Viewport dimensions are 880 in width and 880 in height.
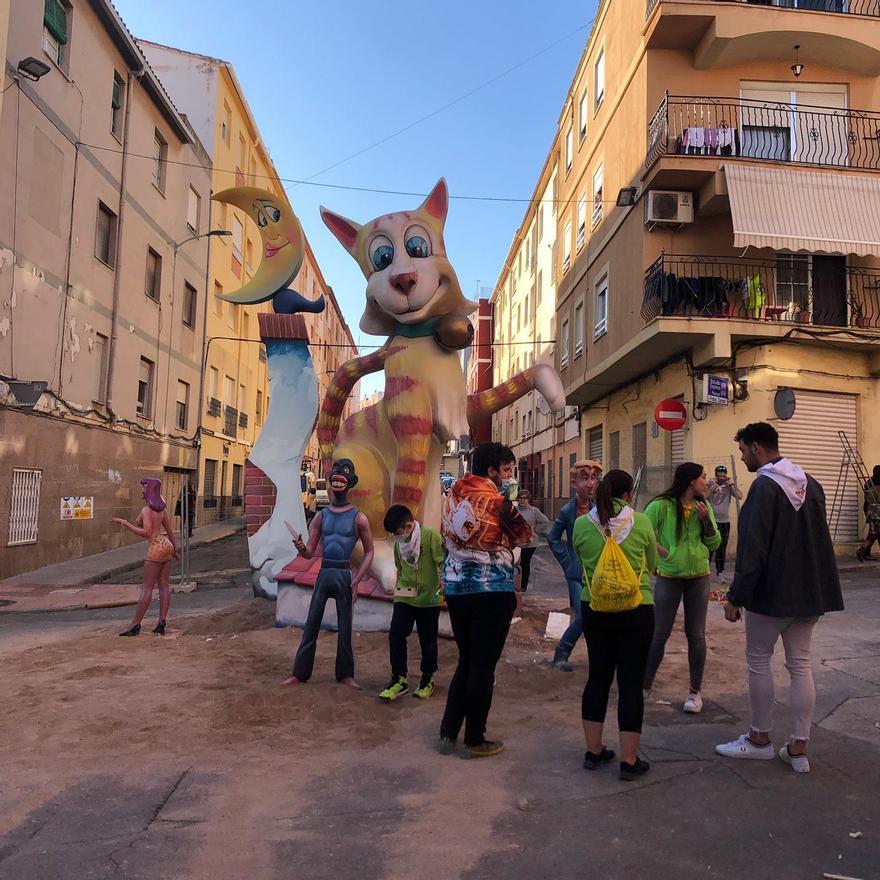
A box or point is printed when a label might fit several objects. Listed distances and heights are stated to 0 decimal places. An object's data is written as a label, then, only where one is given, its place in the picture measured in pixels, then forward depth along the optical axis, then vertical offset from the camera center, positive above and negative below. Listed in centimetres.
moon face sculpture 875 +297
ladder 1443 +74
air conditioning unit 1446 +570
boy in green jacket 534 -68
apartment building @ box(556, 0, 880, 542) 1390 +531
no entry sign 1291 +156
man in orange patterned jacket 418 -53
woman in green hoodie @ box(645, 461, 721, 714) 502 -33
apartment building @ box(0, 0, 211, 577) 1274 +442
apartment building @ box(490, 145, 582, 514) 2539 +698
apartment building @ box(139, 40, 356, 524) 2469 +752
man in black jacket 390 -39
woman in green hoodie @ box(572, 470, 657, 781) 383 -66
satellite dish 1377 +192
